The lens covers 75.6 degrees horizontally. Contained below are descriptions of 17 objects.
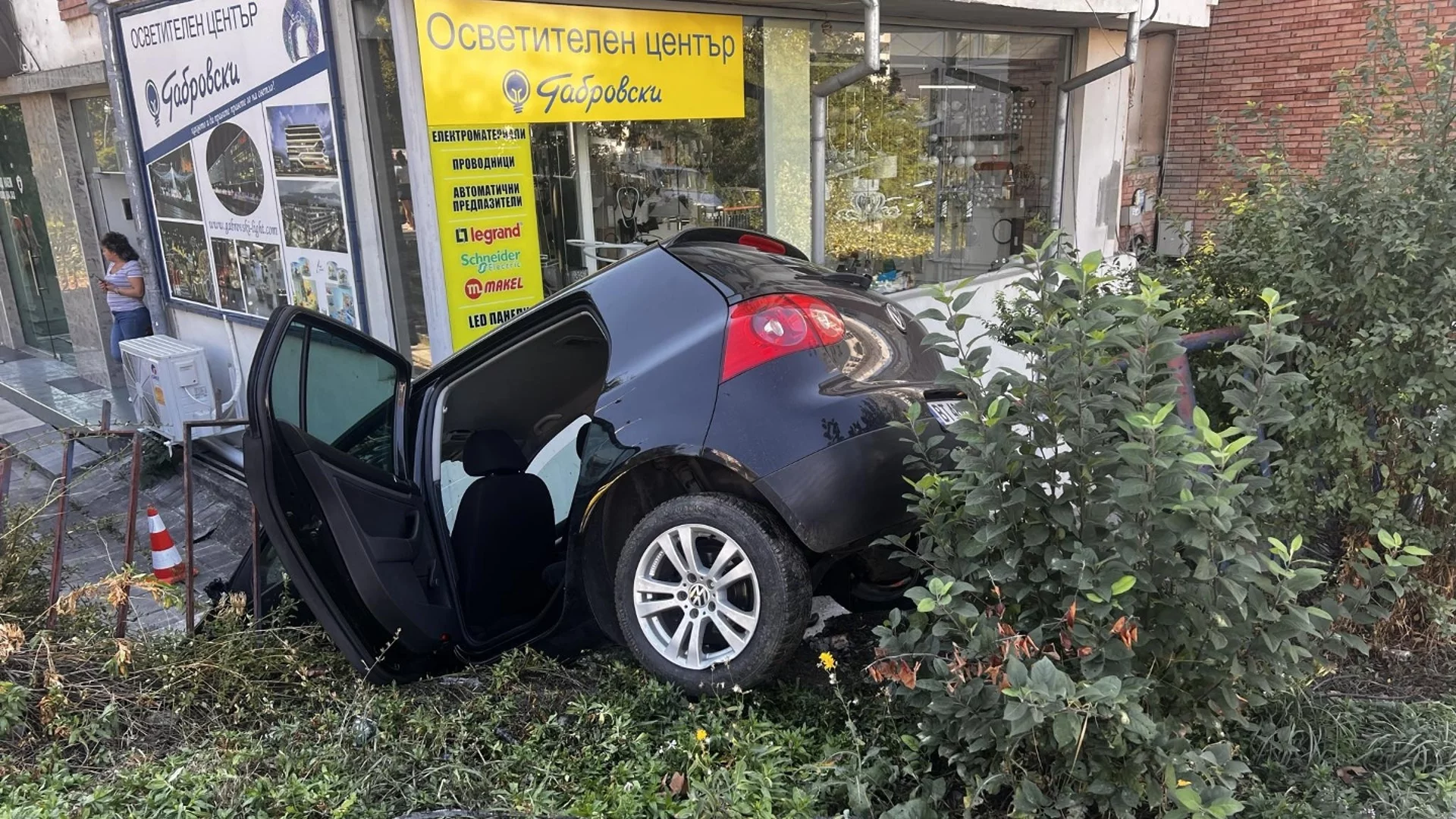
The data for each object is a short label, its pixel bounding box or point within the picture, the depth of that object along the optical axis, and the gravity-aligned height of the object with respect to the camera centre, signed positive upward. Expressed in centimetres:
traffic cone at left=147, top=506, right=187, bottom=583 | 476 -181
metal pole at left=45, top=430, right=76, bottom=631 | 332 -128
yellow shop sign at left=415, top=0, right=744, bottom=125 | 548 +70
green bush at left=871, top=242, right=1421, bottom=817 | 214 -103
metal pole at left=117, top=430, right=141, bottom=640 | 348 -110
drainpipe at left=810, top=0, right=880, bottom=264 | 714 +21
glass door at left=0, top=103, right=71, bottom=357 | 996 -56
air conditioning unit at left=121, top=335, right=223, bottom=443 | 675 -138
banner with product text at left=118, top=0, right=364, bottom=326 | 591 +24
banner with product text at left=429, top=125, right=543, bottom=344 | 568 -28
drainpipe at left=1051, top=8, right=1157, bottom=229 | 883 +64
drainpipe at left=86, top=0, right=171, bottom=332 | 729 +34
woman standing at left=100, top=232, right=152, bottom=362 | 800 -76
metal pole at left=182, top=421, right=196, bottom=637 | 342 -104
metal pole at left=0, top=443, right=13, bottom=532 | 367 -103
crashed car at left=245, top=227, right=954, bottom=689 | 286 -101
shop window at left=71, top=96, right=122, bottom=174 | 845 +55
